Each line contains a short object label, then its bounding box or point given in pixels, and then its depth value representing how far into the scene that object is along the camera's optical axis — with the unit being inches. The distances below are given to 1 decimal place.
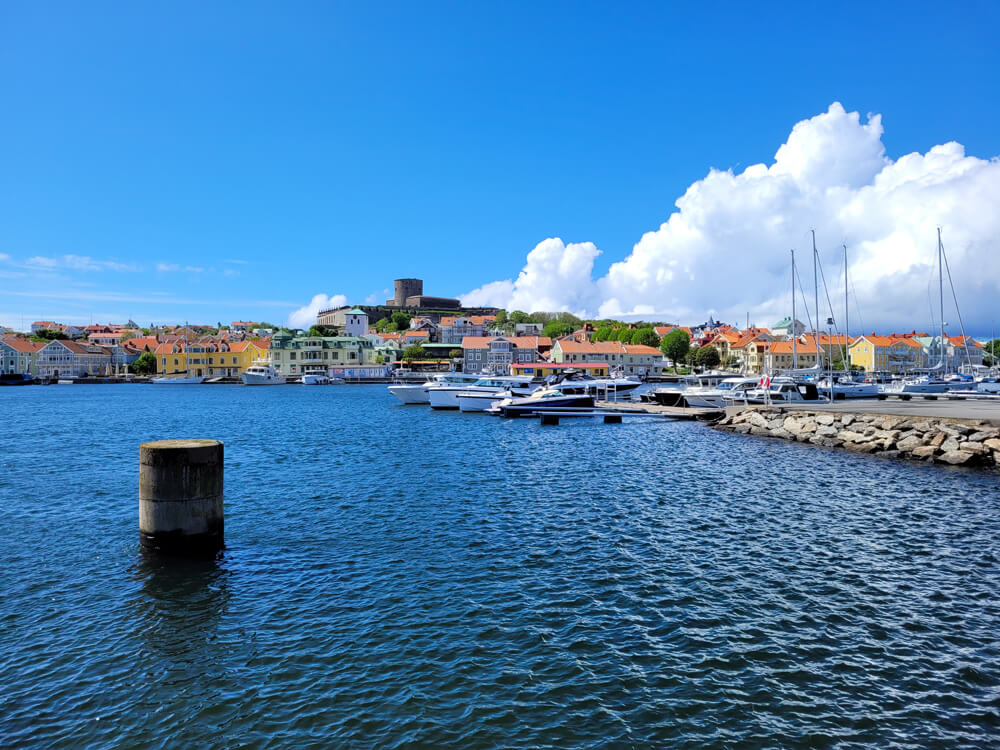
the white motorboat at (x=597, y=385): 2347.4
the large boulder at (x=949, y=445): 1048.2
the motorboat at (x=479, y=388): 2378.2
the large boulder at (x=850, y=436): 1241.4
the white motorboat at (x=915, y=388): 2192.4
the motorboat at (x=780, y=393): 2005.5
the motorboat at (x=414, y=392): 2748.5
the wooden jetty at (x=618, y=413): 1863.9
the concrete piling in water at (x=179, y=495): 493.0
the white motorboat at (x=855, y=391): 2234.3
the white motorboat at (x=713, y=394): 2151.8
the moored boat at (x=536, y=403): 2010.3
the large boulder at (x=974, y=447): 1010.7
